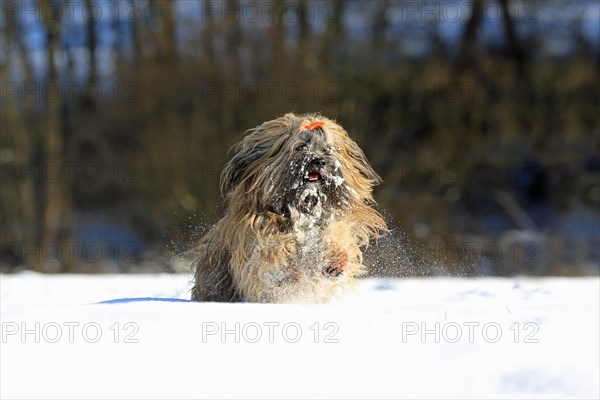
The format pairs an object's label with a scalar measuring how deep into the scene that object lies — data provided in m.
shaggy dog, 10.86
